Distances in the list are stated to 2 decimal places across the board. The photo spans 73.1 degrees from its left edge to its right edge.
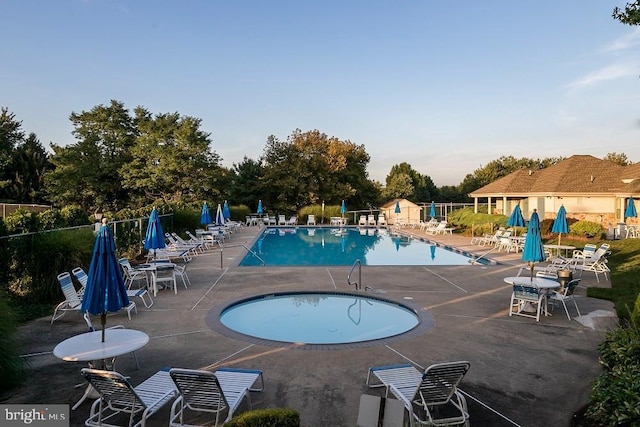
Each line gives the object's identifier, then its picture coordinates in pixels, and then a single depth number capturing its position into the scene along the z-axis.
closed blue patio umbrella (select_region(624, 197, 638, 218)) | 20.15
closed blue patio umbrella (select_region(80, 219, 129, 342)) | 4.48
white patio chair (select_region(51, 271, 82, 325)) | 7.20
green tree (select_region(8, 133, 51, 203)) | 35.19
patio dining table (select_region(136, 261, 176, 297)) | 9.35
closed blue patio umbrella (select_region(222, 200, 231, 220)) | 25.34
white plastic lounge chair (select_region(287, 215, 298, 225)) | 31.48
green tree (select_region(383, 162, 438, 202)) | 49.94
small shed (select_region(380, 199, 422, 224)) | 33.59
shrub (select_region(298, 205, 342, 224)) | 33.47
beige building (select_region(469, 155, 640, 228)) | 22.81
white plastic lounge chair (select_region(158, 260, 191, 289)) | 10.14
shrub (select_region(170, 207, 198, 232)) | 20.92
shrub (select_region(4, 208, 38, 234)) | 8.31
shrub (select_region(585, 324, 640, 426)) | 3.56
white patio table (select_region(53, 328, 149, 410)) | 4.27
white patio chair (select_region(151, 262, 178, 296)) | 9.36
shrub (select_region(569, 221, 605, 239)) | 19.17
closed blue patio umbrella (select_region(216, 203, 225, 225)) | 21.93
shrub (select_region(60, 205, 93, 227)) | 10.66
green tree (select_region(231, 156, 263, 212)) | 36.94
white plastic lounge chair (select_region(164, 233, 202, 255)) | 14.43
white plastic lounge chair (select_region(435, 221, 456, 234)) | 24.49
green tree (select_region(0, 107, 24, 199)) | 32.47
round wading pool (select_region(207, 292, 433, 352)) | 7.43
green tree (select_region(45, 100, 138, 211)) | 30.22
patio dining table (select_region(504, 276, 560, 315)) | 7.76
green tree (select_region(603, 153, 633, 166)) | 53.13
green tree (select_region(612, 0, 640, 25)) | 7.26
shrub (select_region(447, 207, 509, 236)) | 22.28
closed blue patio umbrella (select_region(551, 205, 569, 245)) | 12.19
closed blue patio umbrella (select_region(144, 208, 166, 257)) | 9.95
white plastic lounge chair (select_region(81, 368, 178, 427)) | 3.65
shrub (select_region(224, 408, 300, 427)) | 3.02
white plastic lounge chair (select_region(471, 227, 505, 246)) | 17.92
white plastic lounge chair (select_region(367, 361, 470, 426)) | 3.83
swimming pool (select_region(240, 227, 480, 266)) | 16.27
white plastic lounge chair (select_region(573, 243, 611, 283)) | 11.13
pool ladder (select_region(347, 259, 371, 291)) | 9.76
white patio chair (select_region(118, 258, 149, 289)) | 9.53
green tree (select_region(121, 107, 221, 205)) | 29.45
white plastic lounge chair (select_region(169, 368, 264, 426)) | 3.66
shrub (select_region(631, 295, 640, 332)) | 5.42
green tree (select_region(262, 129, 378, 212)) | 35.25
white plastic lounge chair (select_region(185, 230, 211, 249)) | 16.83
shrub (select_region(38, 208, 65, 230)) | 9.42
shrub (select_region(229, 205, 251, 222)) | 32.24
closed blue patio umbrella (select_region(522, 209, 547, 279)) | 7.92
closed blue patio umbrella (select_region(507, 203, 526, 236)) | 14.20
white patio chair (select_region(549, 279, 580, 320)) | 7.62
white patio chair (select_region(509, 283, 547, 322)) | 7.45
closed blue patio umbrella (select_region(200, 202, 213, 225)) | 19.17
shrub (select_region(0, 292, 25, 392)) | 4.46
